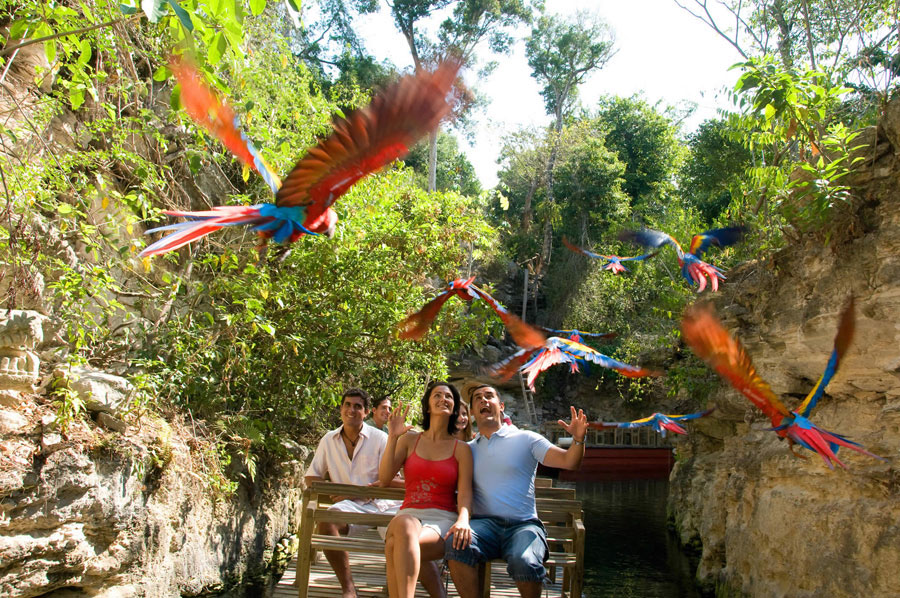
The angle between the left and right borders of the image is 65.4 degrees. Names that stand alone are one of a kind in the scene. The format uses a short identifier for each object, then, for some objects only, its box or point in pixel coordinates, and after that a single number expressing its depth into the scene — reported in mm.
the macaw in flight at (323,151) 1893
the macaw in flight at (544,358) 4094
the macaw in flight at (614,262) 5887
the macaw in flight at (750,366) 2961
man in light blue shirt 2736
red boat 15086
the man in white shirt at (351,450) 3887
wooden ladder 17117
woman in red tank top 2641
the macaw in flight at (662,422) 5699
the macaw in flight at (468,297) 3678
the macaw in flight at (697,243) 5230
